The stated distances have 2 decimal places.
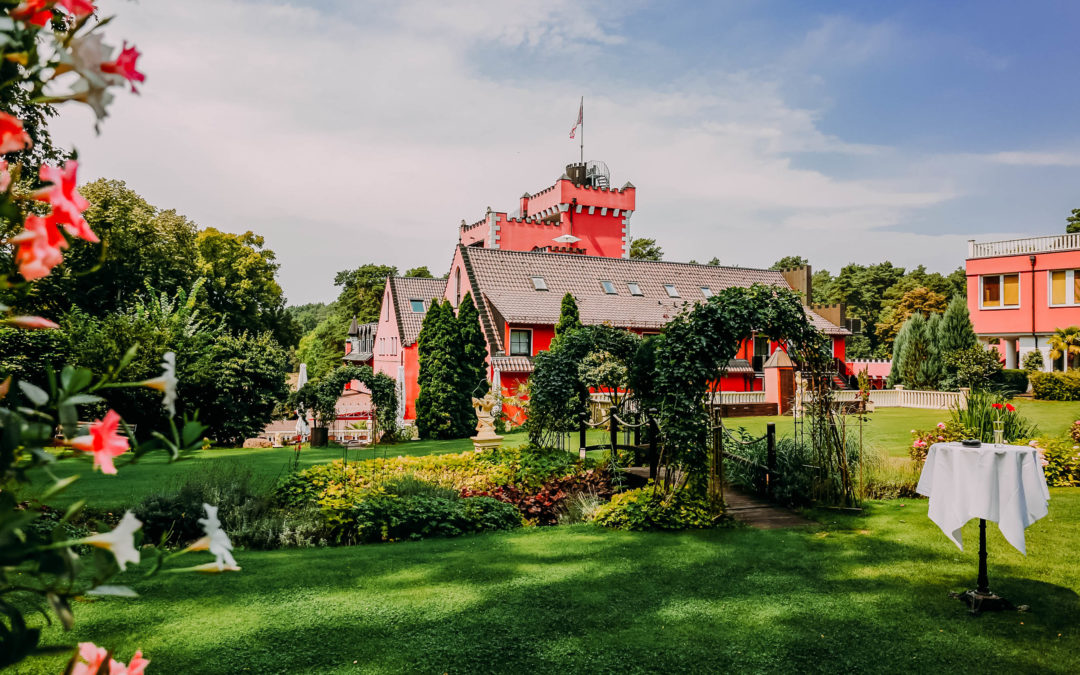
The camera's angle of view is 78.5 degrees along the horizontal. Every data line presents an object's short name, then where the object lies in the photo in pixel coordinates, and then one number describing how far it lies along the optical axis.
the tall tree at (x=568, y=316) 25.64
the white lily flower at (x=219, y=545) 1.27
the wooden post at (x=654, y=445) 10.89
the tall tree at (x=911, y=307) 50.00
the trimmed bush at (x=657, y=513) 9.45
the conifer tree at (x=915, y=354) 29.17
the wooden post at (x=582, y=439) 13.36
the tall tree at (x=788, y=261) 75.25
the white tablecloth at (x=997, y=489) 6.08
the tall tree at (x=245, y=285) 35.64
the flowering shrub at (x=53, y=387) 1.06
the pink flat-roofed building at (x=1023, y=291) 29.34
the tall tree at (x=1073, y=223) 46.72
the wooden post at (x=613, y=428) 12.50
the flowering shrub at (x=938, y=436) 12.49
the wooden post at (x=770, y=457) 11.27
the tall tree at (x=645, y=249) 60.69
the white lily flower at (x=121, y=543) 1.10
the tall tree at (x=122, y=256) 24.20
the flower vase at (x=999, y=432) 10.34
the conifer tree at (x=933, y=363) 28.34
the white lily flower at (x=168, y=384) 1.24
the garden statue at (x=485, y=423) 16.88
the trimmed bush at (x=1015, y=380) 26.59
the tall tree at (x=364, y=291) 56.59
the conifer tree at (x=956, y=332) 28.14
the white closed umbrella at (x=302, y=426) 22.22
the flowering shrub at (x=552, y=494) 10.70
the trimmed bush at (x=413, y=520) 9.26
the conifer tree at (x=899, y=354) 30.05
